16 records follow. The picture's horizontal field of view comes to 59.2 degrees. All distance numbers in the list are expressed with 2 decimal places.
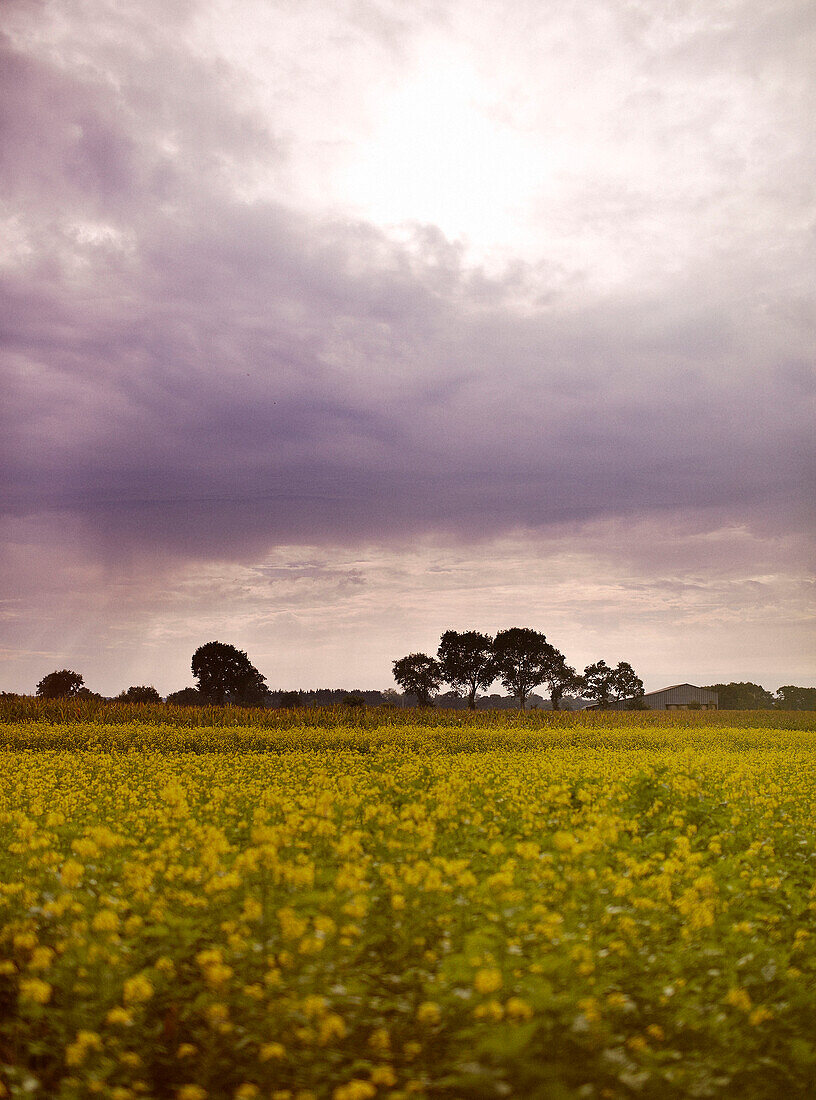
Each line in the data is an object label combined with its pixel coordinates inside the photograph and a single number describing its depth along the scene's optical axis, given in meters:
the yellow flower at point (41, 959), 4.04
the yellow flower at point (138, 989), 4.01
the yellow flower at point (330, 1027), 3.57
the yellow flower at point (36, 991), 3.81
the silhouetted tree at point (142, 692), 55.40
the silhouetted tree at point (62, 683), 69.50
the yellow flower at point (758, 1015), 4.36
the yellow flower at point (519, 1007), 3.50
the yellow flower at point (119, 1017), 3.86
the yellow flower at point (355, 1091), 3.23
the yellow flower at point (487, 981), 3.54
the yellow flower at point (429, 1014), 3.87
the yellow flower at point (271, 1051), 3.48
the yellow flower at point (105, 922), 4.56
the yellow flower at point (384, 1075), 3.44
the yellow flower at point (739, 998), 4.24
